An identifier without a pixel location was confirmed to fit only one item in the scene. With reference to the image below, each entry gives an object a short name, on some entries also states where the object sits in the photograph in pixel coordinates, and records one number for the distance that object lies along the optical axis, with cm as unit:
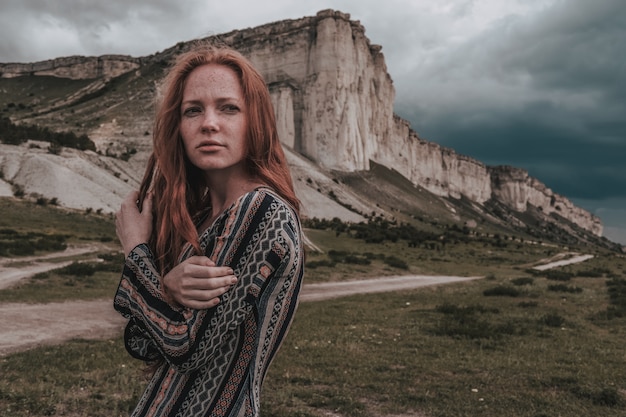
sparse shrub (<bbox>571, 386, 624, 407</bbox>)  733
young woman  164
